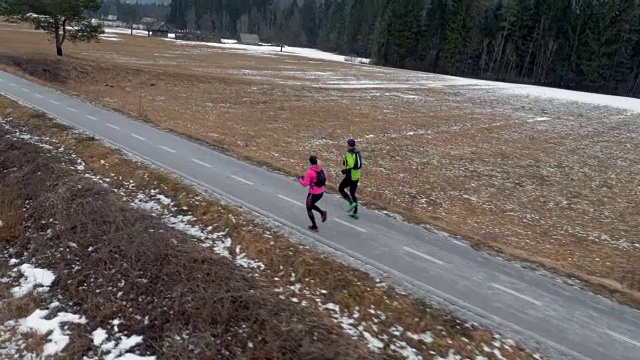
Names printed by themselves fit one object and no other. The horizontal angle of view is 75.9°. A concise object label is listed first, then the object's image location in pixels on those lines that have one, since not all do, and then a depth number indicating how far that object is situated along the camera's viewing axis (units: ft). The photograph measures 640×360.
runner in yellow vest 36.55
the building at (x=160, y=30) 407.03
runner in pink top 32.45
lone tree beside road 115.44
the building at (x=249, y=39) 452.35
